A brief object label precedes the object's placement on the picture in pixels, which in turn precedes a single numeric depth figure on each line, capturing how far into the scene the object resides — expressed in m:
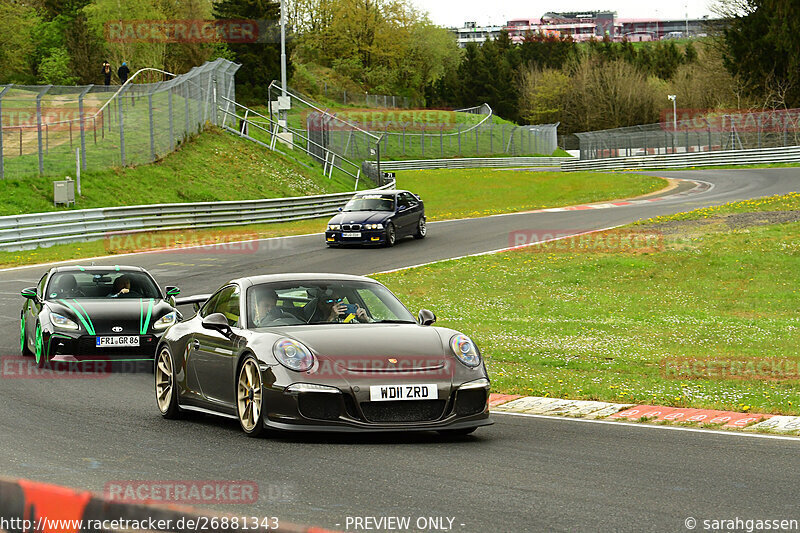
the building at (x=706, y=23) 93.29
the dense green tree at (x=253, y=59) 95.56
